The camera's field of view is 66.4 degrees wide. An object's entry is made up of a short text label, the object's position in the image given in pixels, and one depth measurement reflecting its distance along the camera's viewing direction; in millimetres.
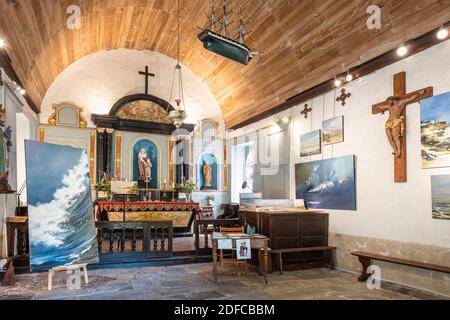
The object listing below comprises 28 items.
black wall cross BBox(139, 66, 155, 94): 10828
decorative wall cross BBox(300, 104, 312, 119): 7455
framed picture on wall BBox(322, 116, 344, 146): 6566
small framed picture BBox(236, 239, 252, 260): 5312
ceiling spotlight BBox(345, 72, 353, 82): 6195
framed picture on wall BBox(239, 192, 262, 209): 6999
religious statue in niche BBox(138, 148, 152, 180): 10539
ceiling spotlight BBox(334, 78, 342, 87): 6496
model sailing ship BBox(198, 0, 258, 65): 5399
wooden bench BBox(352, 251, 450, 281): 4455
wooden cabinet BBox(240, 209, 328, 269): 6207
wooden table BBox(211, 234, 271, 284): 5316
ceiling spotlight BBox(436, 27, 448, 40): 4562
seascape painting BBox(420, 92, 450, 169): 4668
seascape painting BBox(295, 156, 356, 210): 6266
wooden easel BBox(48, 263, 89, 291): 4848
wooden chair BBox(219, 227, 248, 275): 5859
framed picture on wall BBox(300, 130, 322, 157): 7118
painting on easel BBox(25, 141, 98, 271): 4828
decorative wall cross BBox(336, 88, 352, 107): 6439
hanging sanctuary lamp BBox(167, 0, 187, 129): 11211
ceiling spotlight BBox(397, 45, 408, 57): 5149
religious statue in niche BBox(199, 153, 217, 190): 11406
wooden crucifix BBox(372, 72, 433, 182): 5230
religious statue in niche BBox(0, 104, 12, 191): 4832
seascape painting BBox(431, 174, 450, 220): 4629
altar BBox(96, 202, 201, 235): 8266
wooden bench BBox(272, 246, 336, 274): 5969
